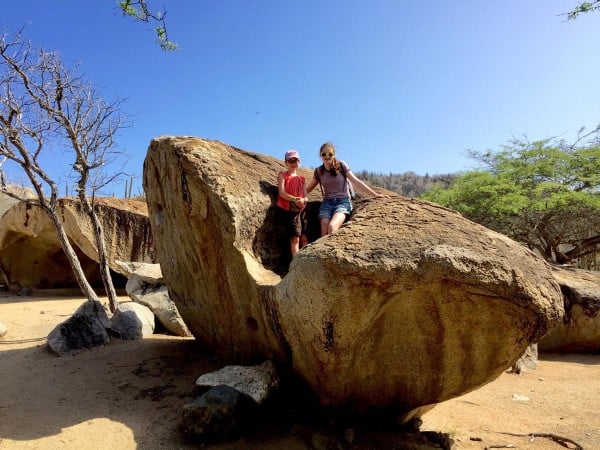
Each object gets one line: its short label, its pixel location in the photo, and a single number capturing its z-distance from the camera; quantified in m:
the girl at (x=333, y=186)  3.85
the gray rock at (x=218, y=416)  3.29
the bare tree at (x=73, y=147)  7.35
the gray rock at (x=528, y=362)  6.25
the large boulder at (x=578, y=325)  7.27
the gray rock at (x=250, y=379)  3.46
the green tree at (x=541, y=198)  11.58
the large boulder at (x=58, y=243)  10.38
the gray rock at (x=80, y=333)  5.55
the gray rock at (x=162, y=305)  6.43
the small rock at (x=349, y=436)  3.28
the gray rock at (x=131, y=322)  6.02
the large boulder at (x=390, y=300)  2.68
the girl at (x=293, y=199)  4.00
